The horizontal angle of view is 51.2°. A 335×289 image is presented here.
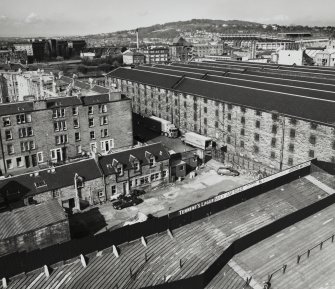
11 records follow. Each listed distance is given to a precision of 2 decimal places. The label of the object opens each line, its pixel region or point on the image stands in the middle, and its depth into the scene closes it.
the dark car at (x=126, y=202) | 45.66
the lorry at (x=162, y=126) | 75.56
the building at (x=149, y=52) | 199.19
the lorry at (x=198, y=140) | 64.62
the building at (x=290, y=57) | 138.50
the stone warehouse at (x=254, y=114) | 52.81
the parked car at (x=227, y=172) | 55.91
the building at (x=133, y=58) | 189.12
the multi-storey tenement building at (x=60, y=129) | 54.84
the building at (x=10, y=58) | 186.44
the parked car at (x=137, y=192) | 48.78
